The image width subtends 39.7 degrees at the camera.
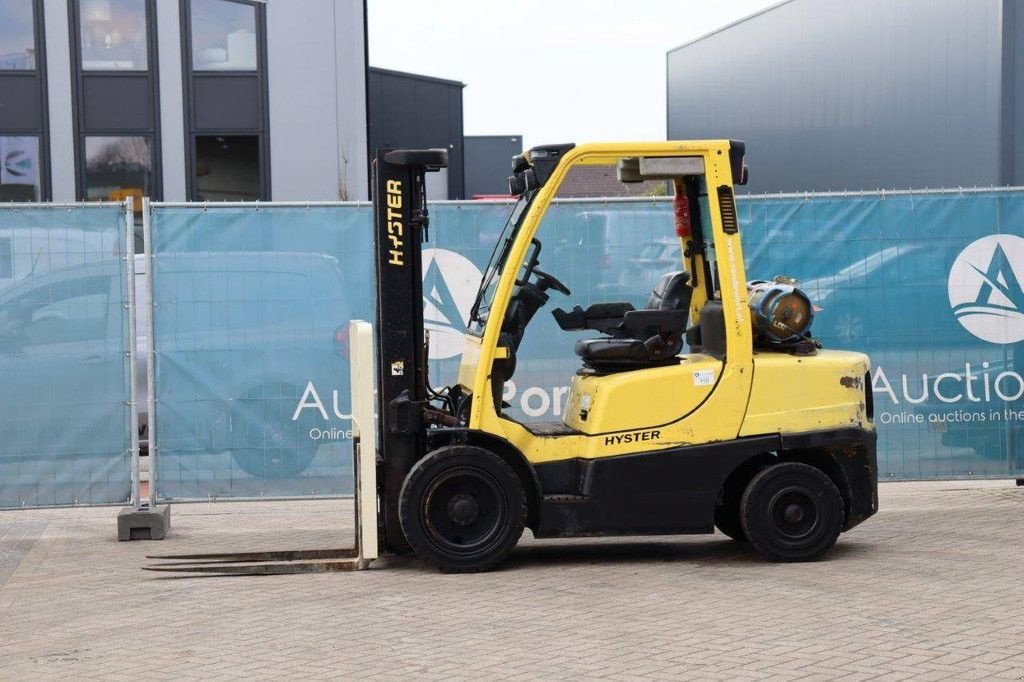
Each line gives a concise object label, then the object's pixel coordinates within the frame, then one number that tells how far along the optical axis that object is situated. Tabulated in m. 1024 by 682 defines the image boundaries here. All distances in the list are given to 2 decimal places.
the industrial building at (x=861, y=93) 22.45
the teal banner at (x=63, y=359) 10.38
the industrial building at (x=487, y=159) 57.45
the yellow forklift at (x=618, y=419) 8.43
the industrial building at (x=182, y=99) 28.31
